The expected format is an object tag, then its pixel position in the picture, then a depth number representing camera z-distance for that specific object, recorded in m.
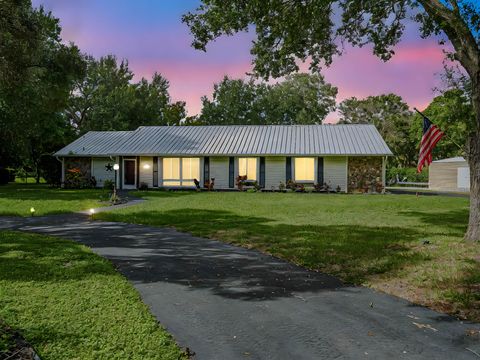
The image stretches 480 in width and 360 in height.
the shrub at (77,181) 30.31
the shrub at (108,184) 28.98
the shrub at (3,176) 36.17
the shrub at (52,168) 32.28
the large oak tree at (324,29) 8.75
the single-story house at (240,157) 27.69
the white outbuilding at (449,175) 36.09
